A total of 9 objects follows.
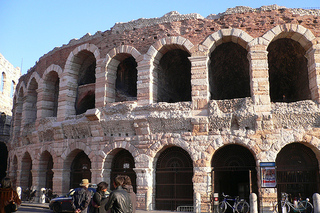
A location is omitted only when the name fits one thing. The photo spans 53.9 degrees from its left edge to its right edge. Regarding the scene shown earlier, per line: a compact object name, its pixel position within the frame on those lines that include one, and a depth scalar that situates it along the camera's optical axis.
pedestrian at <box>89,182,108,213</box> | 5.26
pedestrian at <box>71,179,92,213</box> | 6.02
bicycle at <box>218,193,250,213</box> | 10.90
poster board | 10.73
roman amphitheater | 11.29
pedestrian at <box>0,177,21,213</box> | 5.07
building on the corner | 26.75
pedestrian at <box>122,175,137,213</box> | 4.79
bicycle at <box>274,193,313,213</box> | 10.36
